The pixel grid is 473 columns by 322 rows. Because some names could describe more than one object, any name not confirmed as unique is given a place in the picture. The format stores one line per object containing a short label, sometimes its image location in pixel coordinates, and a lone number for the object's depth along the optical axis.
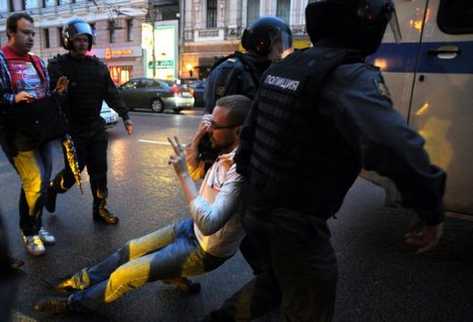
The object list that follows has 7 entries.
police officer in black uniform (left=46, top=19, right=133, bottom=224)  3.58
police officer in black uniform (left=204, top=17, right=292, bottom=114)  2.75
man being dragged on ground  1.94
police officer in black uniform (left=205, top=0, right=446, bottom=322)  1.22
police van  2.93
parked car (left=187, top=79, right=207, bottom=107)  17.59
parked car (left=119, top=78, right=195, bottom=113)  15.47
